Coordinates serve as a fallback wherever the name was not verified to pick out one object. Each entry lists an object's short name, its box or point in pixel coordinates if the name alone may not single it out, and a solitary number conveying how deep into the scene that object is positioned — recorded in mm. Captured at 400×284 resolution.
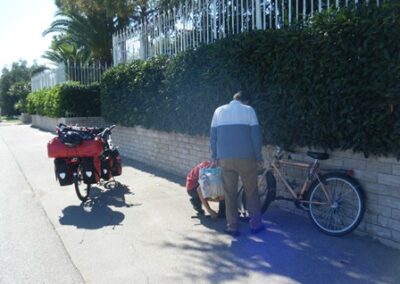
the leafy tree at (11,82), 54094
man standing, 5637
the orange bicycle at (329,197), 5500
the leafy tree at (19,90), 47488
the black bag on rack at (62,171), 7785
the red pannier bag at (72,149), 7697
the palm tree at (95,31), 22594
